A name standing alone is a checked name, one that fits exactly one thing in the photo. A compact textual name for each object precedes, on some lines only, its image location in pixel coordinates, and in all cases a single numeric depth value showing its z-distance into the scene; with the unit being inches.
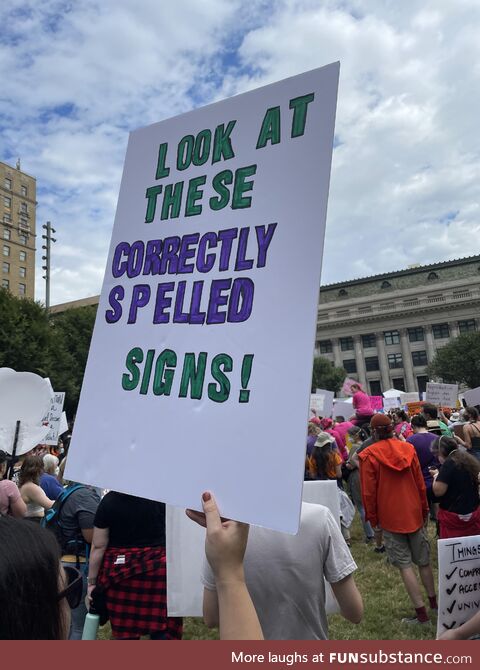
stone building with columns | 2719.0
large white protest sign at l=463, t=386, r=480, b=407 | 386.9
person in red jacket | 186.2
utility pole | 820.2
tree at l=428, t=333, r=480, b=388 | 2114.9
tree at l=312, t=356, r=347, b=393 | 2534.4
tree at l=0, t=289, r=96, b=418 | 1147.3
